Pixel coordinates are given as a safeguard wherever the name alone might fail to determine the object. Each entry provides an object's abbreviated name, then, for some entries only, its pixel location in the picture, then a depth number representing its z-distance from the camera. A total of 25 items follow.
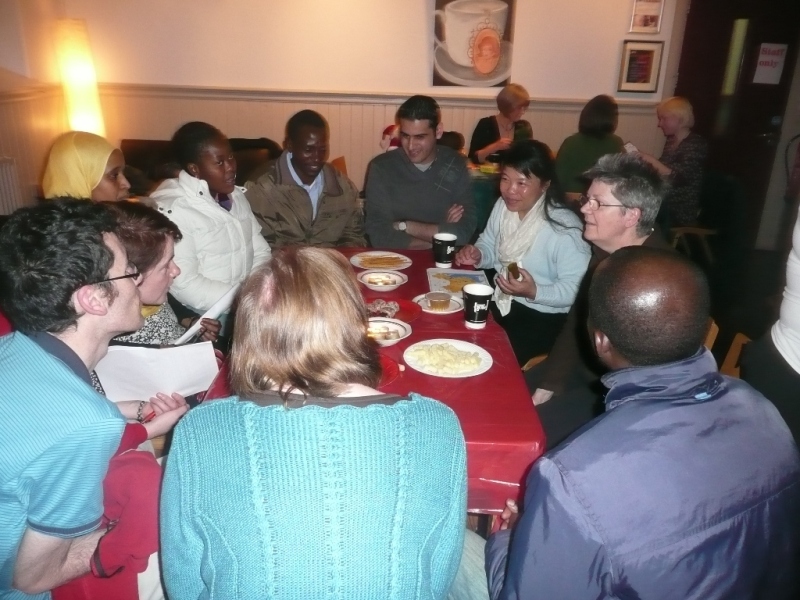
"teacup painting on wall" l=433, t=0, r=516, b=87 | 5.71
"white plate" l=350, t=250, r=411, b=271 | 2.64
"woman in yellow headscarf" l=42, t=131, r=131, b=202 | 2.39
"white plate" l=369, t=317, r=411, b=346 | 1.98
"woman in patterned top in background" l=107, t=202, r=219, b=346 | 1.73
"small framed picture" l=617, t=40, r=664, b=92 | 5.89
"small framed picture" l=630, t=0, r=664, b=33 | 5.76
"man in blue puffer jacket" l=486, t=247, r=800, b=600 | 0.96
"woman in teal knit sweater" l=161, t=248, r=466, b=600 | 0.90
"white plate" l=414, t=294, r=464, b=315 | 2.17
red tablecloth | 1.43
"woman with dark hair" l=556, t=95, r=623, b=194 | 4.68
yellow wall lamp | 5.13
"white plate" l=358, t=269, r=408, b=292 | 2.38
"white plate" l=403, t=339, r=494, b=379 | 1.73
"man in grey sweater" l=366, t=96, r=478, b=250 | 3.38
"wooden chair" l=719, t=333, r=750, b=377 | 2.39
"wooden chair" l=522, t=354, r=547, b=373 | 2.55
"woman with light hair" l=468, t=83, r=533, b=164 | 5.32
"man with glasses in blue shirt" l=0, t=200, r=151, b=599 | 1.05
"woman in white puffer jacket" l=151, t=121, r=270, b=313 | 2.43
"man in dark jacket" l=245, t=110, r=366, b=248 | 3.13
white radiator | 4.27
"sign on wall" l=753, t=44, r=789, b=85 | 5.41
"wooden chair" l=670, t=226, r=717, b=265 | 4.42
